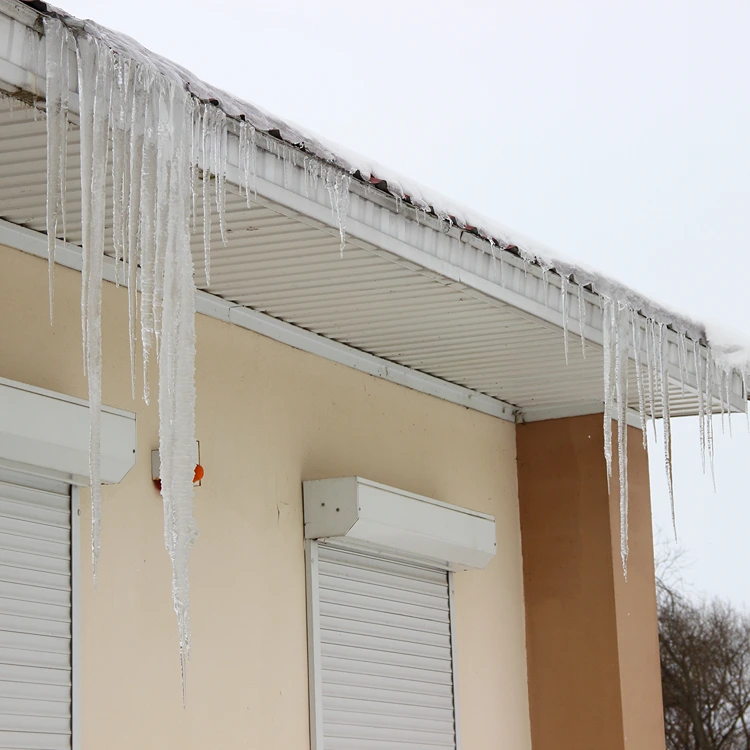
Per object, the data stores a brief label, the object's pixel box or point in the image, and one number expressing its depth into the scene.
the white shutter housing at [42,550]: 7.98
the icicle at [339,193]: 8.20
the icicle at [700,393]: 11.35
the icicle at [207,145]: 7.30
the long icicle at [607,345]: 10.18
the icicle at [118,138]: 6.79
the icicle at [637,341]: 10.56
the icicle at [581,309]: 10.23
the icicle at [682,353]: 11.23
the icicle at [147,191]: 6.98
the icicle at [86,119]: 6.65
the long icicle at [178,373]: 7.20
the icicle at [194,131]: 7.20
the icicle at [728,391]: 11.84
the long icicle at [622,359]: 10.35
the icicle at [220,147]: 7.39
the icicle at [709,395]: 11.49
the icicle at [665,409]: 10.79
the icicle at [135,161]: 6.91
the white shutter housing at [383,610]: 10.42
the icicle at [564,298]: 10.04
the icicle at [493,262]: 9.51
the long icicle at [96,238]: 6.71
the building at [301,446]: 7.37
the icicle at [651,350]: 10.73
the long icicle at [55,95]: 6.52
